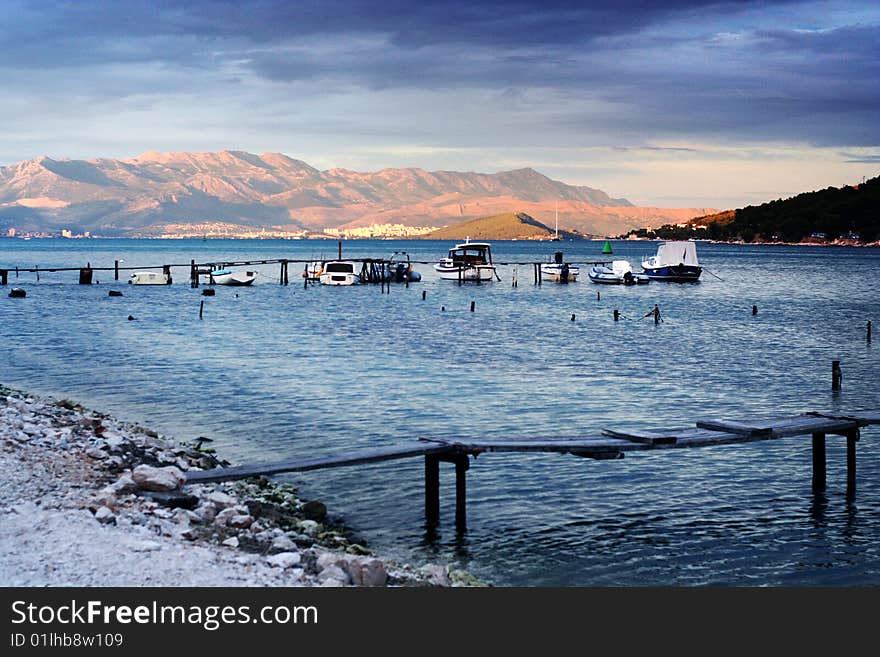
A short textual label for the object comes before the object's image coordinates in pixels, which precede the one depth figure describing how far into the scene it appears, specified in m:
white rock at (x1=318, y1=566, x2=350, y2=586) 13.33
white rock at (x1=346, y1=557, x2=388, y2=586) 13.59
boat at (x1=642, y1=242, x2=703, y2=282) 133.00
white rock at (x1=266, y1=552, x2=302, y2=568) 13.86
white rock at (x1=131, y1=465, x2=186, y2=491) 17.06
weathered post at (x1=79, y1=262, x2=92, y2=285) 115.44
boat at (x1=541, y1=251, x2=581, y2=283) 135.38
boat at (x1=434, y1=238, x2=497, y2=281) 132.00
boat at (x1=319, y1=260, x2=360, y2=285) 116.62
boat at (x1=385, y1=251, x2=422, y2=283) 125.69
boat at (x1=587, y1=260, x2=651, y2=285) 125.75
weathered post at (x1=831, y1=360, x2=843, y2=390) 36.82
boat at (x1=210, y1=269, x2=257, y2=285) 115.53
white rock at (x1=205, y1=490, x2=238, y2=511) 17.34
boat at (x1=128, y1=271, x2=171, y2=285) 115.75
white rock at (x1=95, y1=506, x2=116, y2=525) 14.65
